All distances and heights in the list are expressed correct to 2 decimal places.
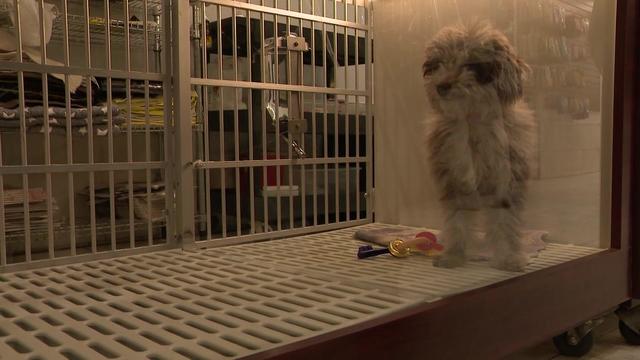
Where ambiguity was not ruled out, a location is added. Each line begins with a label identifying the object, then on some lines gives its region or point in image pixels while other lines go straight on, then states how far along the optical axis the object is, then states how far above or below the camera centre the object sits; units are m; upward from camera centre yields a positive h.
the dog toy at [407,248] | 1.20 -0.22
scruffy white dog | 0.97 +0.02
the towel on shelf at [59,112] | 1.35 +0.08
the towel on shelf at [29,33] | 1.20 +0.24
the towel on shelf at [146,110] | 1.34 +0.09
